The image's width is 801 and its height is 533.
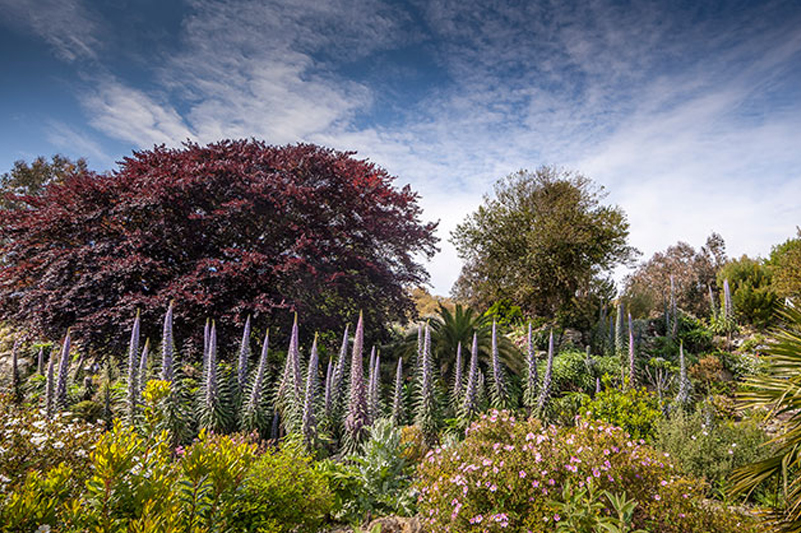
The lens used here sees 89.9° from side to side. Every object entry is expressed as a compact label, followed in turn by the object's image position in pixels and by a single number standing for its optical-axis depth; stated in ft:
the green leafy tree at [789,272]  31.21
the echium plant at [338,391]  20.11
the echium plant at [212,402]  19.66
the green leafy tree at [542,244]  38.52
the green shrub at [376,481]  13.64
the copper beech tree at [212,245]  24.77
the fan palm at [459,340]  26.53
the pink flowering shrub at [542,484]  10.73
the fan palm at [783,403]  11.09
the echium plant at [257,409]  19.85
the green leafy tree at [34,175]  61.26
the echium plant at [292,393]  18.76
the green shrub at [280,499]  10.08
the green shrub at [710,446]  17.48
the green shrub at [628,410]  20.06
